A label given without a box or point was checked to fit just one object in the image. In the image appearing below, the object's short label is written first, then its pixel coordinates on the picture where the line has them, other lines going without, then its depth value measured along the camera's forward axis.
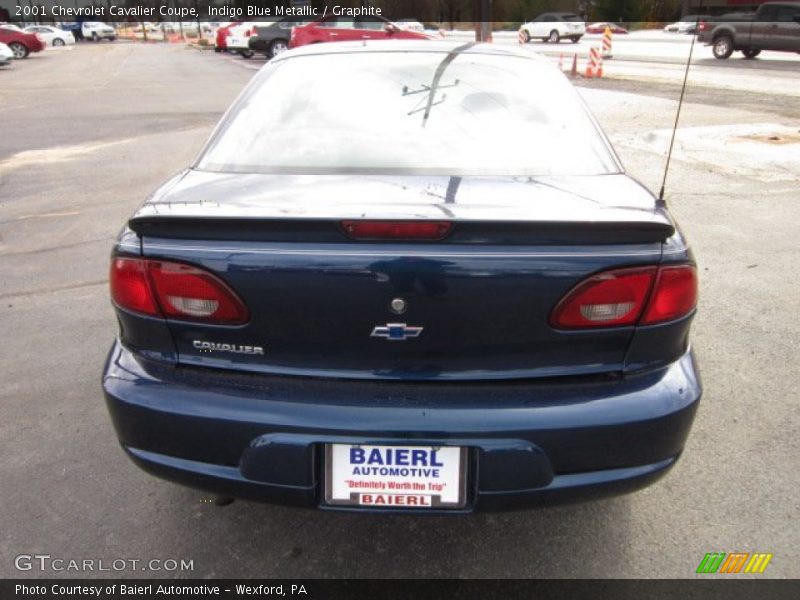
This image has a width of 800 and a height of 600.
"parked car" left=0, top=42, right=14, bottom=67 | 26.30
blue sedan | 1.80
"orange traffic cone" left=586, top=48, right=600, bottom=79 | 19.55
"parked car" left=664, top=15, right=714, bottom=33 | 51.51
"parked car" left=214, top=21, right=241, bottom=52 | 33.91
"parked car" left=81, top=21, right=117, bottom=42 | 64.44
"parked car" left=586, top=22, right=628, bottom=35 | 60.00
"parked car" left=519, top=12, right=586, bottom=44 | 44.66
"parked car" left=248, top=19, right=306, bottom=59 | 26.30
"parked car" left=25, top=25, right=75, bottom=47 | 47.73
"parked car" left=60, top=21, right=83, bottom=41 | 69.94
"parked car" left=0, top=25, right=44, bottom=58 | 32.88
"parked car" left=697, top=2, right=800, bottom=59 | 21.97
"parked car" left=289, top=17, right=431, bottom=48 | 19.25
